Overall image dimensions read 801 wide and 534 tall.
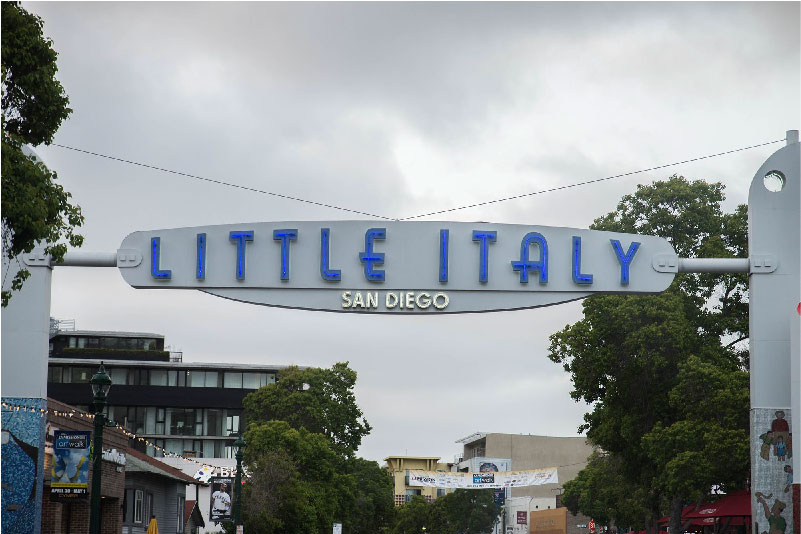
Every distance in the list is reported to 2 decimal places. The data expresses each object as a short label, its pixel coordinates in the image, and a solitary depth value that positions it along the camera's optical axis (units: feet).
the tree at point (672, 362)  125.39
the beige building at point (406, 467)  550.77
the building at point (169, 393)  318.04
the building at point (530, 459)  390.89
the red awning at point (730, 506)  139.60
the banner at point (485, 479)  235.40
